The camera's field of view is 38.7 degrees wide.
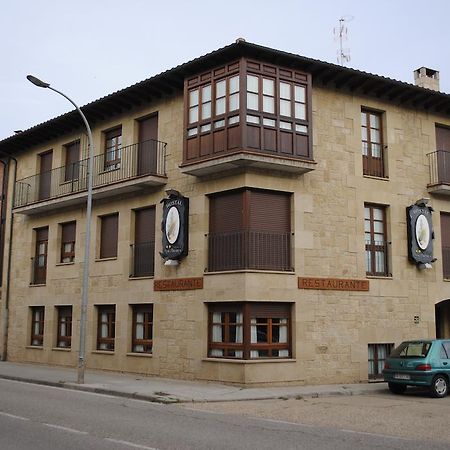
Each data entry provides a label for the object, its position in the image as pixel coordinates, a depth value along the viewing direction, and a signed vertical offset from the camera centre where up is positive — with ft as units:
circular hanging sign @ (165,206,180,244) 62.95 +10.89
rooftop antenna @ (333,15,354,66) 75.41 +32.50
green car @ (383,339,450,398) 50.93 -2.31
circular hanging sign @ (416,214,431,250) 66.33 +10.79
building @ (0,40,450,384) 57.93 +11.41
